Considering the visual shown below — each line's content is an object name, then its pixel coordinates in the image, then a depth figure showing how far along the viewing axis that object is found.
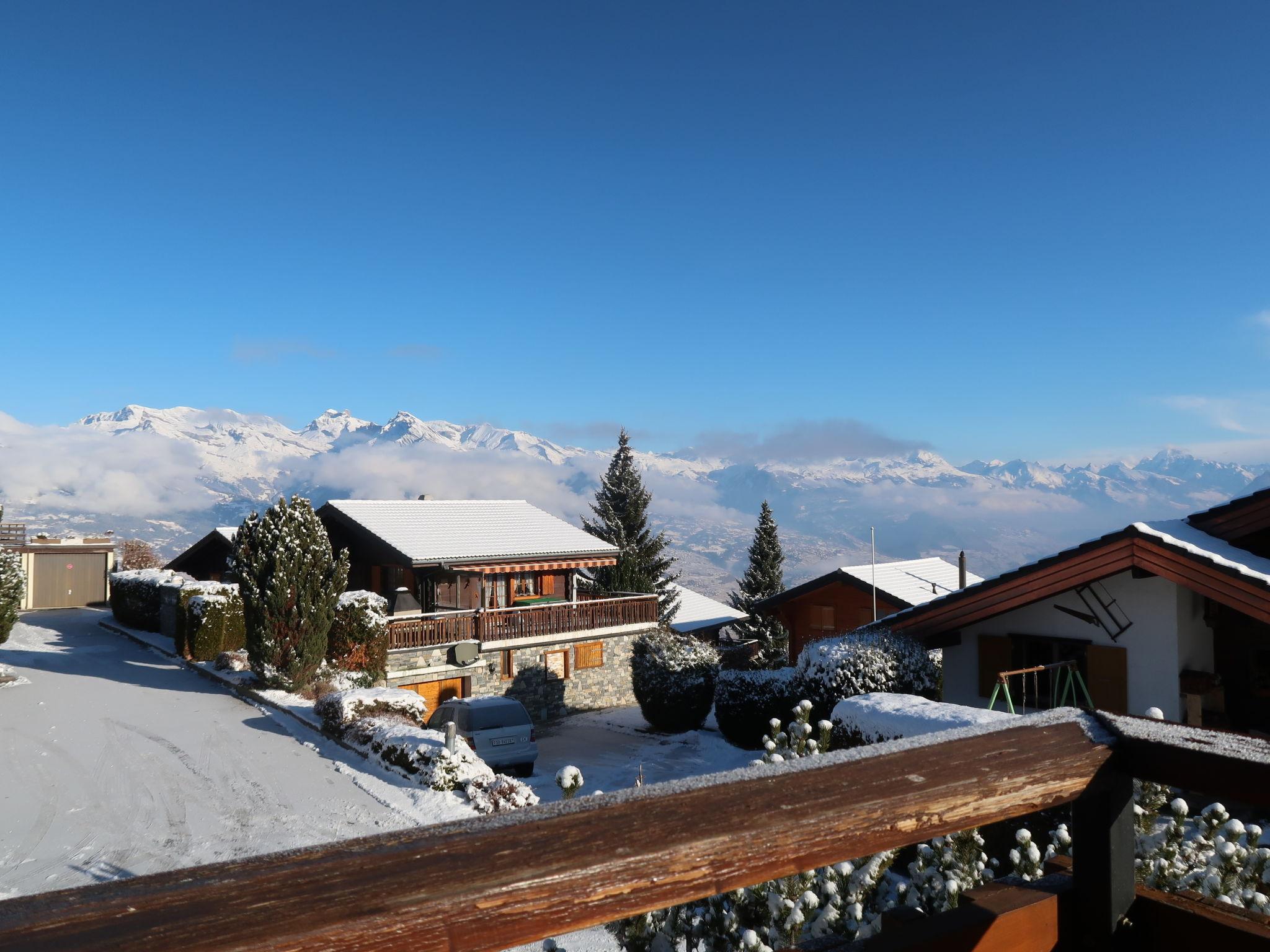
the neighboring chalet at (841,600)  29.36
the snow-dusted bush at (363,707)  16.77
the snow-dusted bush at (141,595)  27.70
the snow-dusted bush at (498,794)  13.02
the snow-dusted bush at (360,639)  22.23
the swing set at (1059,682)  13.45
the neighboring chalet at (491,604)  25.36
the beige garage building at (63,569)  37.88
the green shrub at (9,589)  22.08
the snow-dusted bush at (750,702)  18.69
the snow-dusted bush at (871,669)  14.67
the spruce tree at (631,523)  46.41
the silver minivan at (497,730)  18.64
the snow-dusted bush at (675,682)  22.92
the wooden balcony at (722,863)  1.03
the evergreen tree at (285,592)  19.64
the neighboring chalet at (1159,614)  12.28
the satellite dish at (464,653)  25.08
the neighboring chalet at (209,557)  34.22
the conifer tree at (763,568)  48.94
